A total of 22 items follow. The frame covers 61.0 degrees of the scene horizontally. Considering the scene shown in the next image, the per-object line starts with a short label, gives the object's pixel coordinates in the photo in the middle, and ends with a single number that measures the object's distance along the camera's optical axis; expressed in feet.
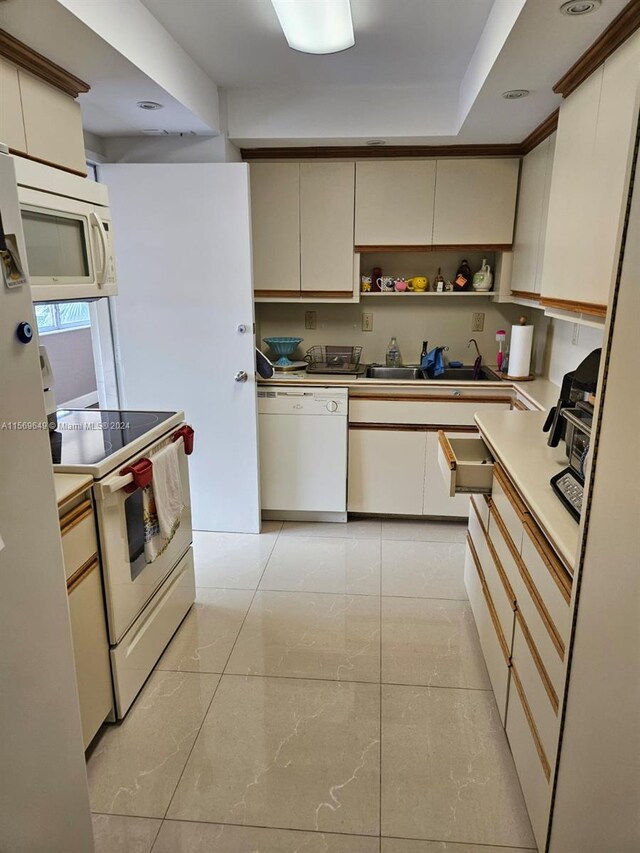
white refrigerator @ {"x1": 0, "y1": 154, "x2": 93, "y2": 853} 3.17
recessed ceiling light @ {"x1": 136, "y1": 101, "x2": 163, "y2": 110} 7.39
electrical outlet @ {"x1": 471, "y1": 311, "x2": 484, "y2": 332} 11.44
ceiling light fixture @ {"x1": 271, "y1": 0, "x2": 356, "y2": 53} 5.85
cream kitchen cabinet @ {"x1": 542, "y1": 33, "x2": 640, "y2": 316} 5.08
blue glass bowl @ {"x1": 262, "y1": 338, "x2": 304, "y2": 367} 11.28
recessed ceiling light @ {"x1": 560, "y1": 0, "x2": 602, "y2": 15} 4.78
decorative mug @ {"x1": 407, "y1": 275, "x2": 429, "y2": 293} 10.93
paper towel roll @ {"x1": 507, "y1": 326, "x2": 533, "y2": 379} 9.94
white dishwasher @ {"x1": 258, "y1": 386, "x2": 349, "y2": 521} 10.28
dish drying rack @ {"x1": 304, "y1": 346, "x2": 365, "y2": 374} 11.16
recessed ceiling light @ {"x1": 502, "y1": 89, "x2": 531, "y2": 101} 7.06
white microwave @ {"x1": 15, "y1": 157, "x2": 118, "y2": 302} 5.30
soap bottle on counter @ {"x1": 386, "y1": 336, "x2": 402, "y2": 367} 11.55
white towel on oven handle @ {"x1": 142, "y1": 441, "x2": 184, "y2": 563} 6.45
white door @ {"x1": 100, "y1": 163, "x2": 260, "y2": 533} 9.07
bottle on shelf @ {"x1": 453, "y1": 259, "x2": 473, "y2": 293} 10.88
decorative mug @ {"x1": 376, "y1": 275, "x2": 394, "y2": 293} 10.94
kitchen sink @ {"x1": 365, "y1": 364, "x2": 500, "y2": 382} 11.10
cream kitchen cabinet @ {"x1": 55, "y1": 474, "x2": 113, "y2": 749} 5.01
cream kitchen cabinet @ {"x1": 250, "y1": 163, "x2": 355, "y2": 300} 10.16
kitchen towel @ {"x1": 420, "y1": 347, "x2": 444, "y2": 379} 10.81
